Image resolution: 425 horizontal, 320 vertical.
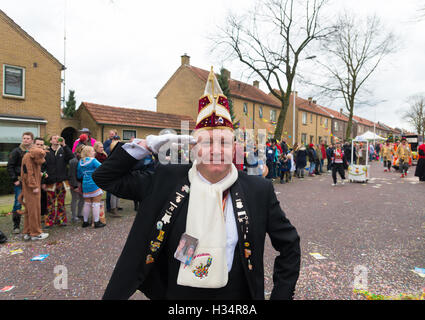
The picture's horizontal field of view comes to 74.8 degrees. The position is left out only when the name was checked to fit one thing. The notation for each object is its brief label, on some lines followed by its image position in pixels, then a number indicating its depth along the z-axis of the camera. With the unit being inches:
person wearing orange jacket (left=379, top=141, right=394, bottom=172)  792.9
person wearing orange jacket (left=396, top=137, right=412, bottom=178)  640.4
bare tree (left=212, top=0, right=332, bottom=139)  811.4
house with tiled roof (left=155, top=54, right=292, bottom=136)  1207.6
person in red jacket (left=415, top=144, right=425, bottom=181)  477.7
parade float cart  544.7
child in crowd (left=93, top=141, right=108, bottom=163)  278.1
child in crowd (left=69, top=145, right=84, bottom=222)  260.5
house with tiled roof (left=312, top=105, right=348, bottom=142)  2064.5
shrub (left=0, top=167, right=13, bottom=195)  415.5
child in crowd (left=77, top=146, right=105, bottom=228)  248.4
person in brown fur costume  215.9
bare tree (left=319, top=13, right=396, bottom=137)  1123.9
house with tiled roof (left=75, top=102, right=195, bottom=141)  796.0
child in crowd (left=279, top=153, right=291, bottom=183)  539.2
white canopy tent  708.4
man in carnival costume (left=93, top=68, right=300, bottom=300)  64.9
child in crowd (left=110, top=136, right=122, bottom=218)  288.3
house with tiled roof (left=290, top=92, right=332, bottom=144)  1606.8
